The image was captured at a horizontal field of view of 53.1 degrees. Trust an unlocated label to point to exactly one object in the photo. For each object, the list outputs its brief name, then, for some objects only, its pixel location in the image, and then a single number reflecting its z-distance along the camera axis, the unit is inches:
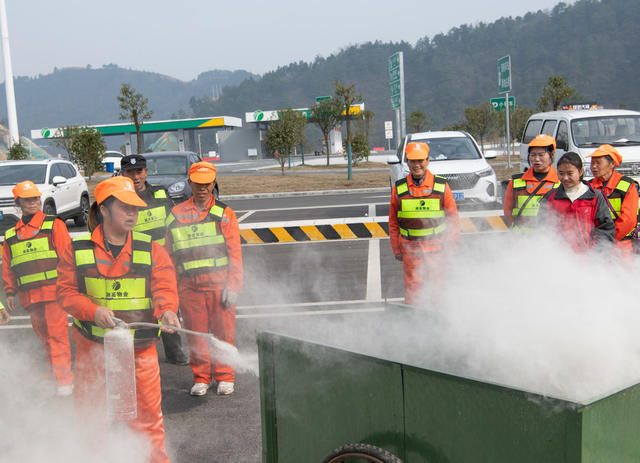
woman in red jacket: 184.9
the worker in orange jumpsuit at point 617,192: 209.2
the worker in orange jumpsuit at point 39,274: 201.9
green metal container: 87.4
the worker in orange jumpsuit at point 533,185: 219.3
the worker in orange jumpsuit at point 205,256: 196.7
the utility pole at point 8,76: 1573.6
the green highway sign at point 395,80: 1033.5
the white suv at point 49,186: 559.5
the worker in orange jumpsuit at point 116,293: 135.2
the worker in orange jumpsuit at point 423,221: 215.3
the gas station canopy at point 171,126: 2753.4
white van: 454.0
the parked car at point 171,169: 563.2
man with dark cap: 202.8
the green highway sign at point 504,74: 1002.0
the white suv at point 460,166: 487.5
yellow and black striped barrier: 380.2
